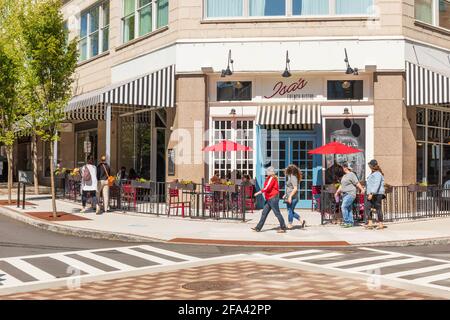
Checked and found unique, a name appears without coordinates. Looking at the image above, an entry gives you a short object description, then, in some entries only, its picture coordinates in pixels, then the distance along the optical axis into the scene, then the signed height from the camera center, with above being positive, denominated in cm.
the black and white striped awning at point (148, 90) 2133 +312
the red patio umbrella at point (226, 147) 2014 +99
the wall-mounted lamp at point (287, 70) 2027 +367
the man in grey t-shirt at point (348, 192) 1619 -44
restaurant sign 2120 +312
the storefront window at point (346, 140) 2088 +127
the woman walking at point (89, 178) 1914 -8
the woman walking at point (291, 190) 1608 -38
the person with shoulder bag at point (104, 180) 1964 -15
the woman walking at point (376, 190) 1595 -38
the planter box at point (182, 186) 1831 -32
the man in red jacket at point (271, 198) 1505 -57
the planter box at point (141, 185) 1881 -30
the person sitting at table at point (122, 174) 2545 +7
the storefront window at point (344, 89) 2105 +309
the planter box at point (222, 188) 1739 -36
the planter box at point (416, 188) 1836 -37
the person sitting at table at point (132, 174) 2554 +7
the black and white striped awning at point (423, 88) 2036 +304
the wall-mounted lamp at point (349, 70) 2022 +365
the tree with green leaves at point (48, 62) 1836 +359
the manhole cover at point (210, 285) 822 -156
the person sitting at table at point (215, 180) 1992 -14
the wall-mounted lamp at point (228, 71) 2070 +367
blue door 2123 +57
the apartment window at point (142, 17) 2327 +655
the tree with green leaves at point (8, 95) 2267 +312
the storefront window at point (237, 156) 2158 +73
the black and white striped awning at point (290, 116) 2067 +212
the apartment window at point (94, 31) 2758 +697
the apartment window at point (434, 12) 2167 +620
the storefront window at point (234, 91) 2167 +313
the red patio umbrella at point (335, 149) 1864 +85
